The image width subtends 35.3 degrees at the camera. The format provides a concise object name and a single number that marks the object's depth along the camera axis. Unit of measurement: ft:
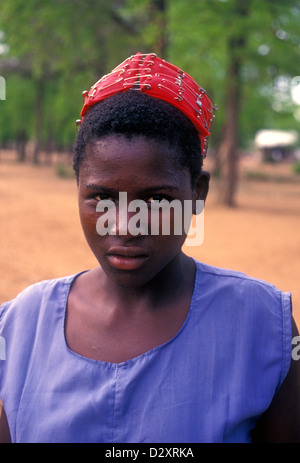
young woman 3.67
